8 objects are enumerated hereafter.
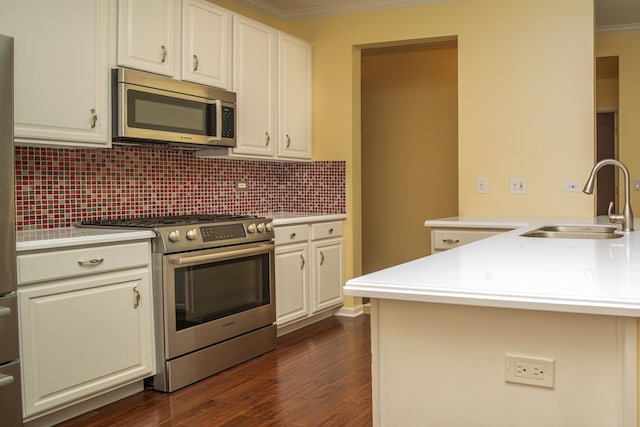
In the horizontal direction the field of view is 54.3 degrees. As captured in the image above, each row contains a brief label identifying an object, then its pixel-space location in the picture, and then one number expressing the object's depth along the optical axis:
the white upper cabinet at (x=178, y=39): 3.18
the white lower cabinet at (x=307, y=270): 4.14
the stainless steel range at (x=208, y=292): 3.08
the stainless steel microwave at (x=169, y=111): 3.12
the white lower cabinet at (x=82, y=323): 2.48
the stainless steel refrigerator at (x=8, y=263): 2.21
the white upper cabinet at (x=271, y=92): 4.10
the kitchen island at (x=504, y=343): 1.30
